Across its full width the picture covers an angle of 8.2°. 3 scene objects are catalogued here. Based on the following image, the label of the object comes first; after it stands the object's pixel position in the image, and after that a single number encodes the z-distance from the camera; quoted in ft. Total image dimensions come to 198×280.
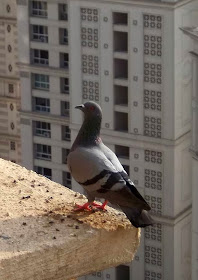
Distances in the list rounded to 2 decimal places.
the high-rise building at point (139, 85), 144.15
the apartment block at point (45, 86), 157.69
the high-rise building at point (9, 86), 169.17
